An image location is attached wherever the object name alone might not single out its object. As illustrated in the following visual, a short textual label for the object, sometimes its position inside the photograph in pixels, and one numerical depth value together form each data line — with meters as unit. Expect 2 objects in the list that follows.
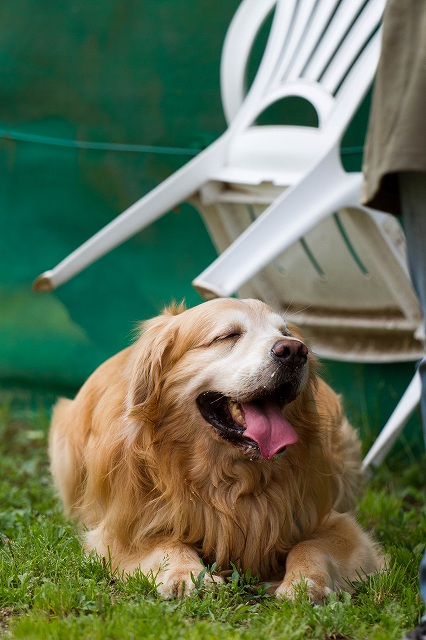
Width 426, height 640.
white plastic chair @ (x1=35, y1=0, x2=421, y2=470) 6.91
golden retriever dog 5.39
